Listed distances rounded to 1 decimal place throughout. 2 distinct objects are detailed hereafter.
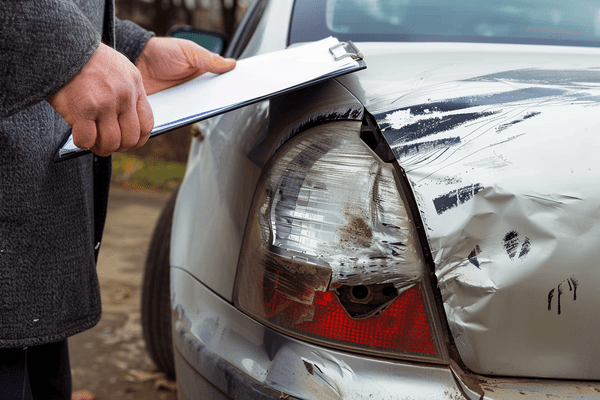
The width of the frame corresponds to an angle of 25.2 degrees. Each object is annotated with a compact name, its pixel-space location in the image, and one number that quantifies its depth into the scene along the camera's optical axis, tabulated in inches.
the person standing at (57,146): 48.1
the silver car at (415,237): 49.1
